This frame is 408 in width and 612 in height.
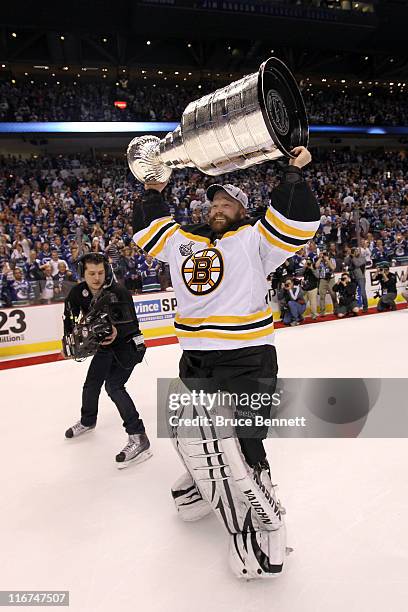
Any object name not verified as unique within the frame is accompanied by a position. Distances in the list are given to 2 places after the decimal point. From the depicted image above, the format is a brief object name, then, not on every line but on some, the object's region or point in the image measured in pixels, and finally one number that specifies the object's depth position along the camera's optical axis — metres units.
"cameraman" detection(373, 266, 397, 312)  8.95
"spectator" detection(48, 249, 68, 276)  7.89
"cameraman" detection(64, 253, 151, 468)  3.24
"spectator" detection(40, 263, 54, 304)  7.43
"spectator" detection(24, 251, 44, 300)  7.41
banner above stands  15.23
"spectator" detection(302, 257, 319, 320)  8.67
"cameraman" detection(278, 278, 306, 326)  8.16
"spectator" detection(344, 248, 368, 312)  9.16
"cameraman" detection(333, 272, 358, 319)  8.68
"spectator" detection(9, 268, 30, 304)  7.35
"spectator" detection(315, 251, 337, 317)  8.99
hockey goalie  1.94
